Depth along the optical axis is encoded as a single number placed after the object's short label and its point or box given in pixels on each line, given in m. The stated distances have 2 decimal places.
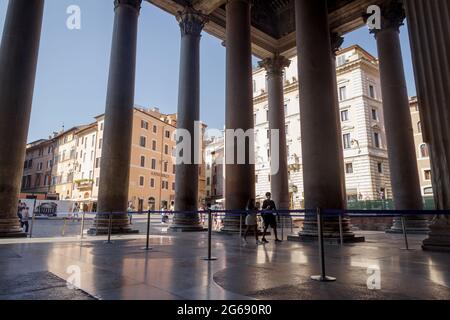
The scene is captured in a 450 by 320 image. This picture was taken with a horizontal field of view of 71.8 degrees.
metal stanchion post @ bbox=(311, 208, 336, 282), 4.13
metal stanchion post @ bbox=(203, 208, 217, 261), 6.02
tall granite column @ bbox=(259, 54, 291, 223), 18.62
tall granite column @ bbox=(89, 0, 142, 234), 12.39
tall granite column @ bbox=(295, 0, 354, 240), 9.23
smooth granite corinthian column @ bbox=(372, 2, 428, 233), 14.03
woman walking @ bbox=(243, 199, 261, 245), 10.20
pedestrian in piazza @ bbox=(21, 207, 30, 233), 14.52
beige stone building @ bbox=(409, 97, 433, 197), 38.31
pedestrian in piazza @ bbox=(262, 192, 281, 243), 10.34
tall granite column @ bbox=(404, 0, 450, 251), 6.38
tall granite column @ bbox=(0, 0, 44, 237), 9.82
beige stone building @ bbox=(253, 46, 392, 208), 37.69
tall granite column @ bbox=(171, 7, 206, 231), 14.67
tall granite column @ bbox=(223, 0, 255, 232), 11.87
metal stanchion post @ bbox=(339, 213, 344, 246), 8.86
